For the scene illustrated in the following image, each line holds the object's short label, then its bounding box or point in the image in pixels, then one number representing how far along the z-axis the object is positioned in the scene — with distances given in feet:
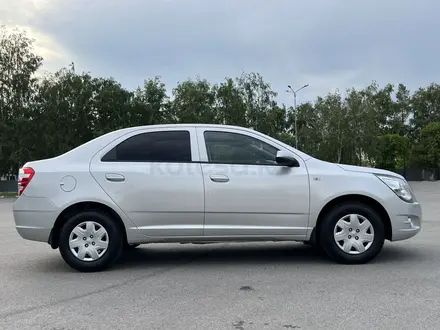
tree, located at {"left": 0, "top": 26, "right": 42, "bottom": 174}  111.14
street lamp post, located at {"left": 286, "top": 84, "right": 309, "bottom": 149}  152.04
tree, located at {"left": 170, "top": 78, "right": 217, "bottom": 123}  123.44
